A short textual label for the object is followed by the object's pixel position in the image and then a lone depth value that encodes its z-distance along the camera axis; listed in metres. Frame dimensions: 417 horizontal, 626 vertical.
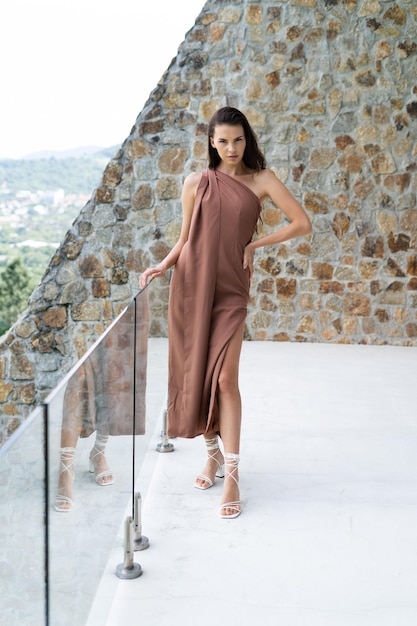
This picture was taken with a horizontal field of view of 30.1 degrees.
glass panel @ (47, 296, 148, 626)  1.30
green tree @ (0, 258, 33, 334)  26.80
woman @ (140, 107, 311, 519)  2.55
